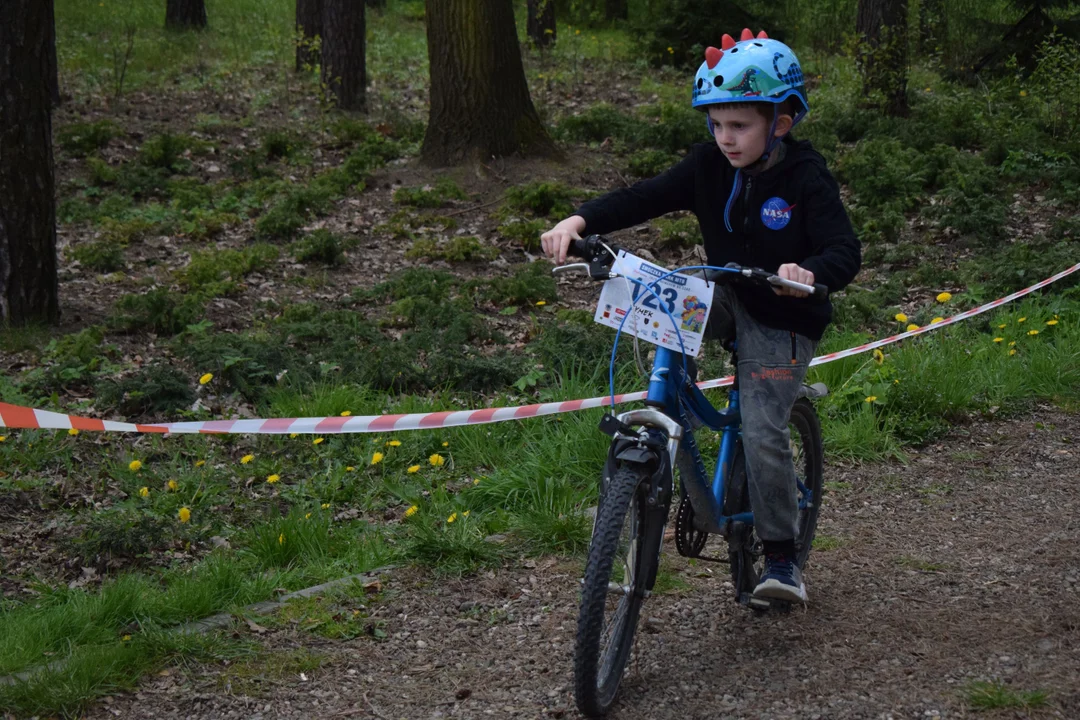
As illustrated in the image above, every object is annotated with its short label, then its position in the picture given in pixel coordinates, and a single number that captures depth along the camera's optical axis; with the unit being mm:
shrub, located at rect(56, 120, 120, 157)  11297
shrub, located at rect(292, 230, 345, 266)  8766
